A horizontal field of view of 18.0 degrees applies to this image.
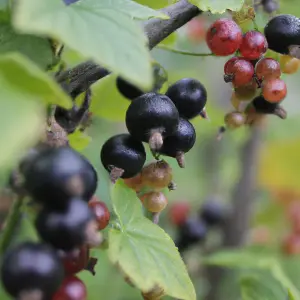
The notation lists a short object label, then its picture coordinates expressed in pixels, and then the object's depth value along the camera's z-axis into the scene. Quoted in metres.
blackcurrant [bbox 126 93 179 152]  0.21
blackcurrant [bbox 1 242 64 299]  0.17
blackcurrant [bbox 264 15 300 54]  0.23
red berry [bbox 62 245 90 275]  0.18
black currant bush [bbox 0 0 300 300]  0.17
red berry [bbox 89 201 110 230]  0.20
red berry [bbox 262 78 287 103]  0.23
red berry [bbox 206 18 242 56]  0.23
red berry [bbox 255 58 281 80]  0.23
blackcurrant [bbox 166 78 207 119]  0.22
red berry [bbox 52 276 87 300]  0.18
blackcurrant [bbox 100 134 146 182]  0.21
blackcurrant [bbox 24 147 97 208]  0.18
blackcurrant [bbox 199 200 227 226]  0.42
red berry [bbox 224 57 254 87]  0.23
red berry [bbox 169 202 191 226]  0.43
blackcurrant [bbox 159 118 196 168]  0.21
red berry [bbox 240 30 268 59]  0.23
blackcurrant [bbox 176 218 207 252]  0.39
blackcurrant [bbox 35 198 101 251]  0.18
